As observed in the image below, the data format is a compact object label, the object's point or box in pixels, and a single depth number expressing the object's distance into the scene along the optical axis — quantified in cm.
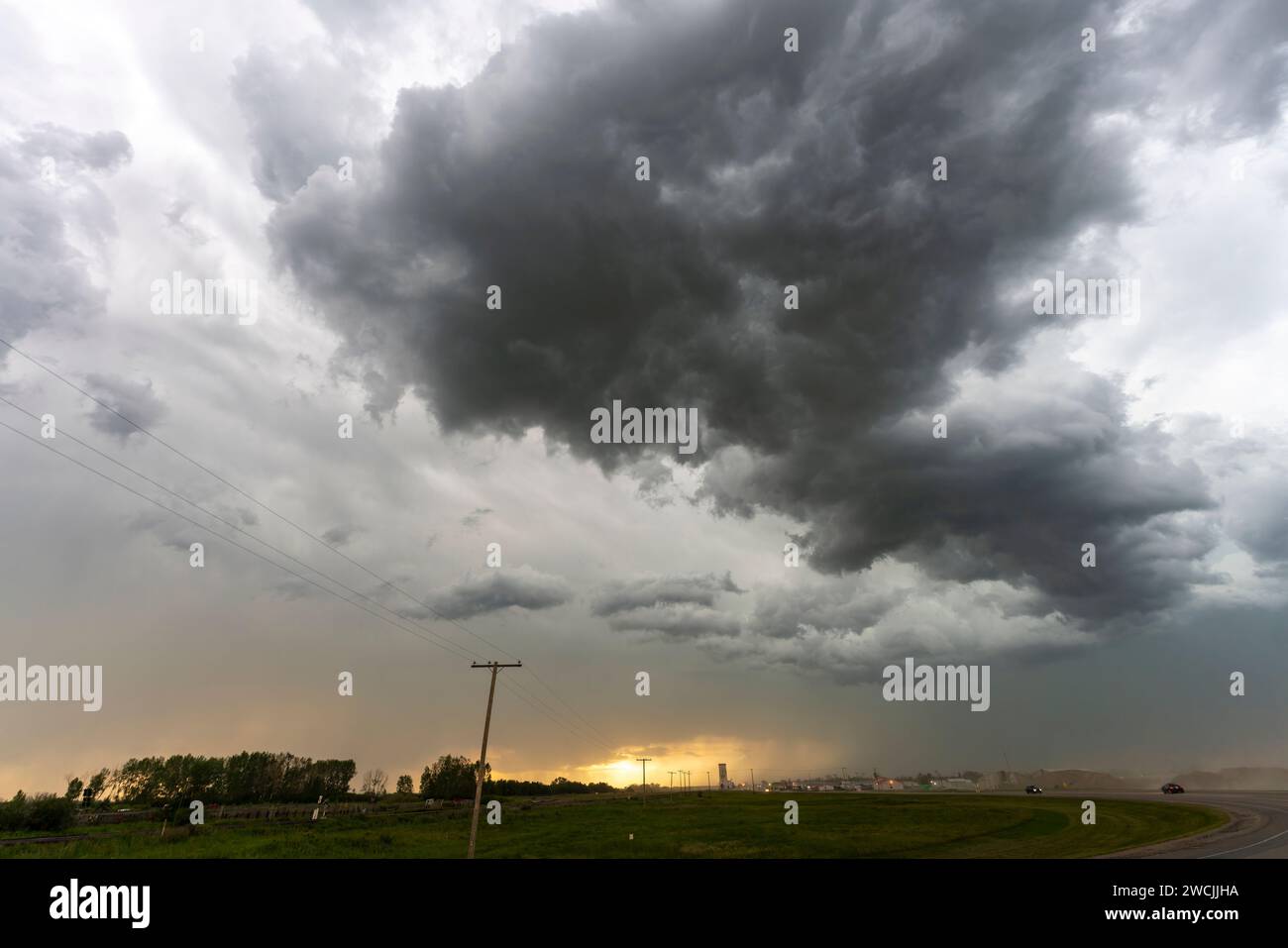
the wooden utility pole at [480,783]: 4626
